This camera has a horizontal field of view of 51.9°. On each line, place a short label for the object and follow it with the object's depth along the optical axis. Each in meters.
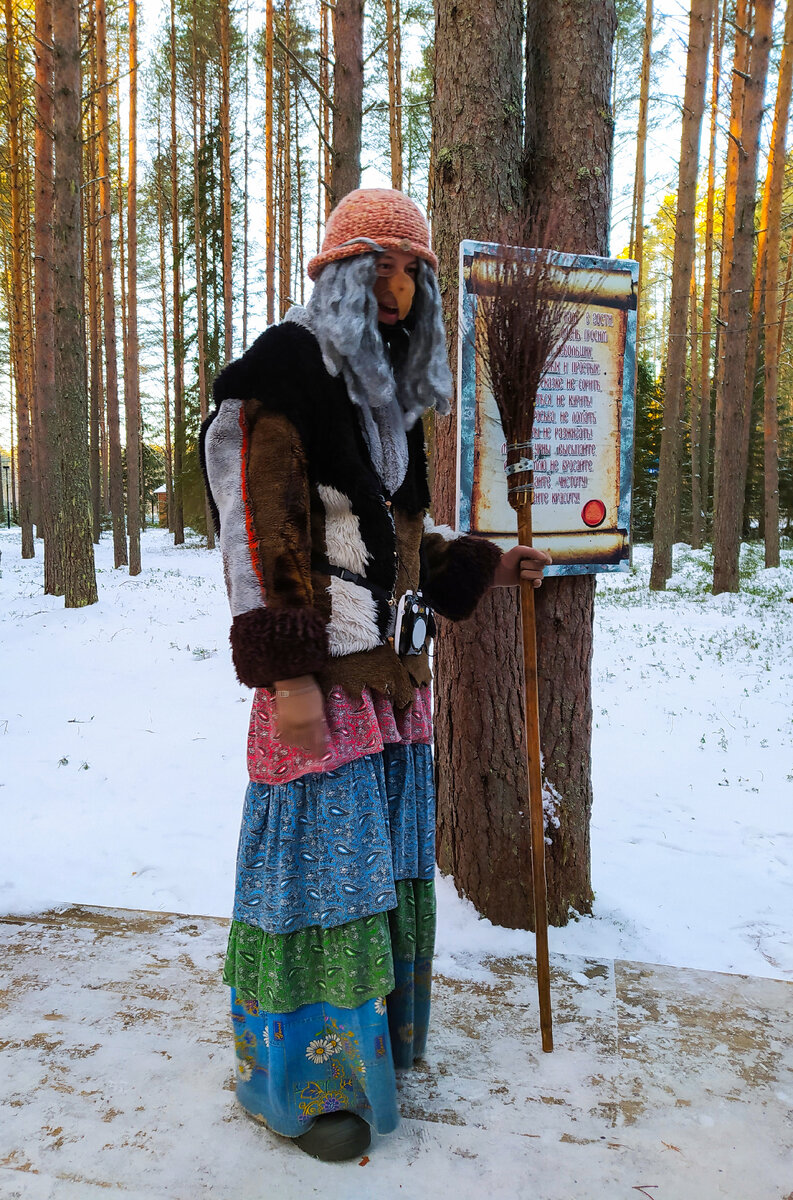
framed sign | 2.71
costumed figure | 1.69
